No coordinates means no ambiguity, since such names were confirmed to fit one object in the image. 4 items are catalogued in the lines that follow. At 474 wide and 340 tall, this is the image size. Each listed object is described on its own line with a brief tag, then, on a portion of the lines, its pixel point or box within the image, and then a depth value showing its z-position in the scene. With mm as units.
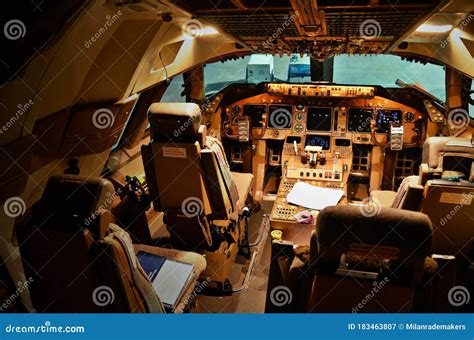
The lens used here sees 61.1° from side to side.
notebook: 2561
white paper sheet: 4316
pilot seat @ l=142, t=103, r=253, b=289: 3146
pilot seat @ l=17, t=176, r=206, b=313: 1926
